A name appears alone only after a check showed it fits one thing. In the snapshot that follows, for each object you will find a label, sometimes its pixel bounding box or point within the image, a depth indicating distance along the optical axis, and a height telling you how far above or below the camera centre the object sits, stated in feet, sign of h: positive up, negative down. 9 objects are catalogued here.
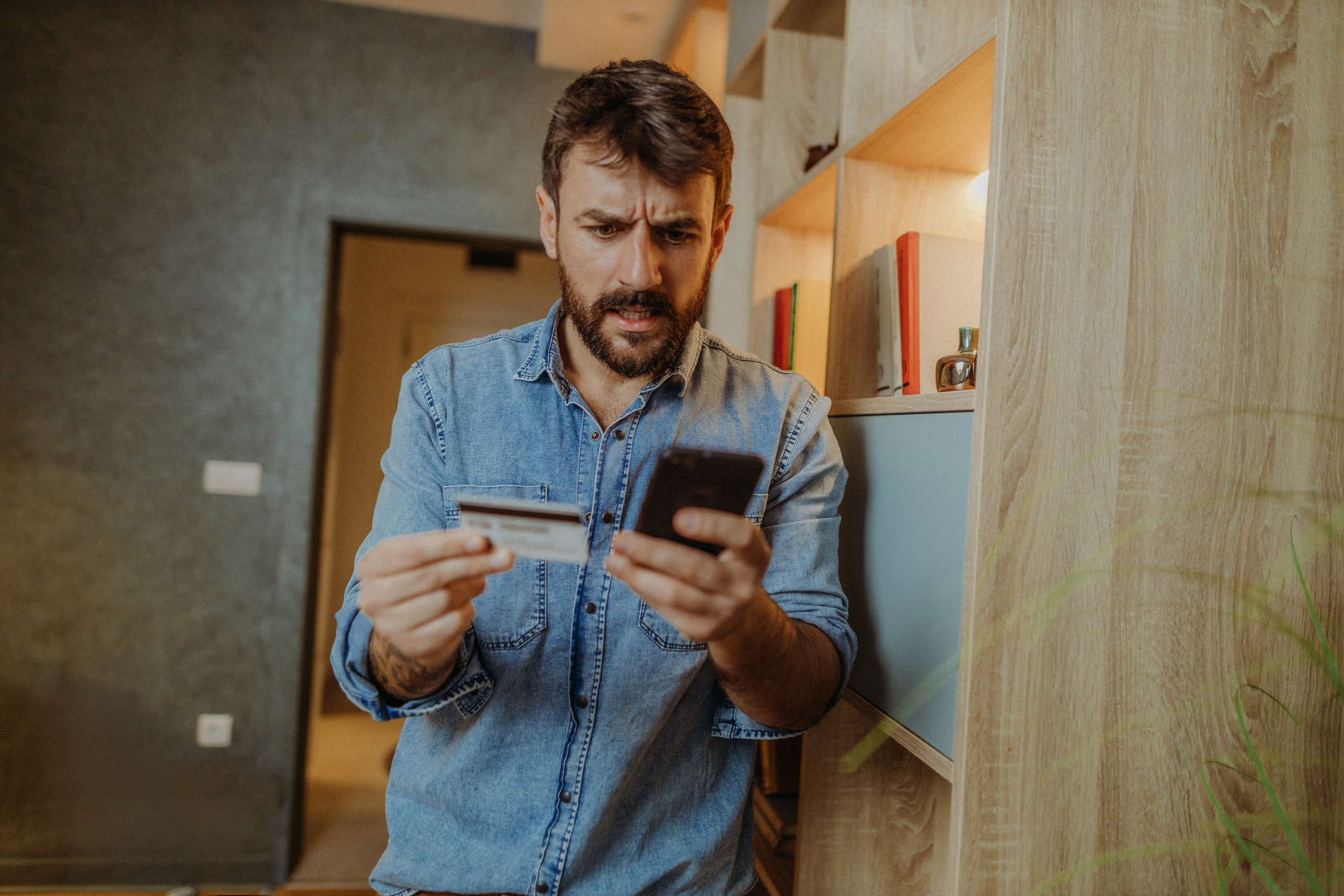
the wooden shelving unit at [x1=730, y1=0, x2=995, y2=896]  3.73 +0.55
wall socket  7.64 -3.02
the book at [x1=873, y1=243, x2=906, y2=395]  3.61 +0.75
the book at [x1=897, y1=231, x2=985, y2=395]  3.48 +0.83
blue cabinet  2.80 -0.36
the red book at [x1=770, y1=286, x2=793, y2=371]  5.32 +1.01
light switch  7.68 -0.45
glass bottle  2.98 +0.44
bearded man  2.97 -0.58
